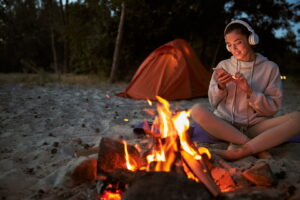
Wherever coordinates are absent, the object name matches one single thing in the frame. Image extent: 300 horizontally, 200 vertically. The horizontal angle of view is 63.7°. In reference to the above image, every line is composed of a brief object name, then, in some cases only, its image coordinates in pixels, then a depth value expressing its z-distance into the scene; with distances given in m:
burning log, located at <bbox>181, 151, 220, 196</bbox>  1.69
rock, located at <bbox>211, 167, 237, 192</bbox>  1.97
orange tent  6.57
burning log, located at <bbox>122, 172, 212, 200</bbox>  1.49
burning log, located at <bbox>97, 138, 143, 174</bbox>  2.09
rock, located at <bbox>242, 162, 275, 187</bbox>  1.87
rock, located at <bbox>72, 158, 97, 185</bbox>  2.09
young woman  2.50
